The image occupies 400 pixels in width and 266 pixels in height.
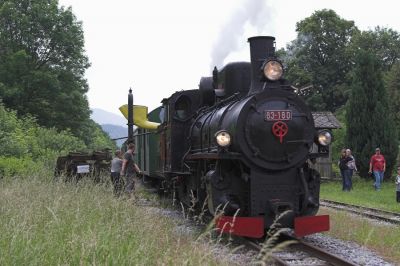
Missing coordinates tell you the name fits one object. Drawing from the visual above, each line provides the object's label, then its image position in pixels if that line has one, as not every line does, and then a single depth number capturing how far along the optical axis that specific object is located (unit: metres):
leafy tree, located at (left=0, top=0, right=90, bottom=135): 31.66
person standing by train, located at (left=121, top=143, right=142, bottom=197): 12.48
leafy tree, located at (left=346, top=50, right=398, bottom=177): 22.83
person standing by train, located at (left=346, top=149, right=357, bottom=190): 18.41
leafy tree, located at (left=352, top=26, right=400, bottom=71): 51.34
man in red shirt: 18.20
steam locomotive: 8.12
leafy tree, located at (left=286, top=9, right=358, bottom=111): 50.59
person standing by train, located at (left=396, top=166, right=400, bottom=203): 14.33
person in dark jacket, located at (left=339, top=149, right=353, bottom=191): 18.52
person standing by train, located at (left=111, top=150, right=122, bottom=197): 13.76
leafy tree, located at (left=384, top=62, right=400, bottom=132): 38.00
